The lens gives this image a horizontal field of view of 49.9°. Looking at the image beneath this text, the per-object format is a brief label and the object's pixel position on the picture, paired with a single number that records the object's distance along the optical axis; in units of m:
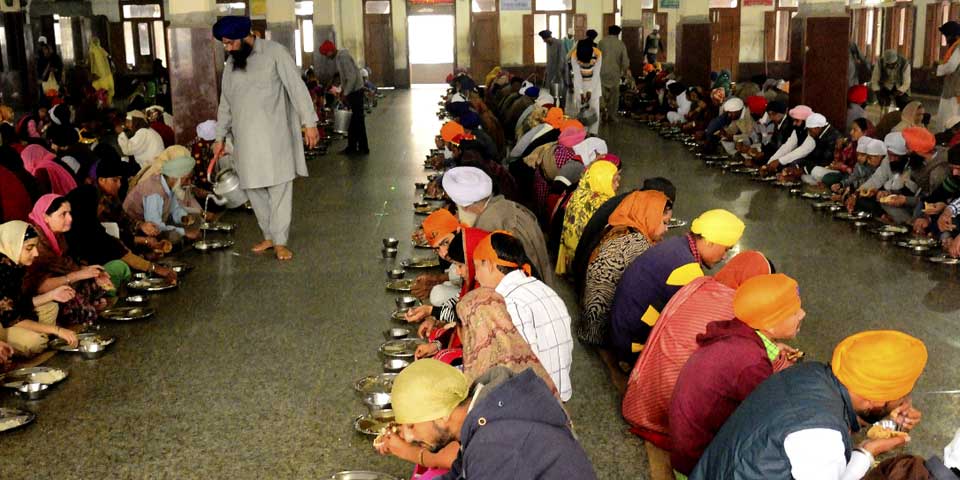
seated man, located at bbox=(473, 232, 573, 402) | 3.50
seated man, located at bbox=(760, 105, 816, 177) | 9.05
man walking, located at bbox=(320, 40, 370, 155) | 12.01
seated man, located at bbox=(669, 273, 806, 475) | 3.05
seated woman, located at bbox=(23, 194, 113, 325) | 4.81
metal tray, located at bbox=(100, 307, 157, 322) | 5.12
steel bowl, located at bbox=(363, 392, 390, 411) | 3.96
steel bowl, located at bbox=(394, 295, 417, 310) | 5.31
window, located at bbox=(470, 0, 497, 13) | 24.48
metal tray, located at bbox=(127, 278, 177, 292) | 5.65
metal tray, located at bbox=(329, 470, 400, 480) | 3.29
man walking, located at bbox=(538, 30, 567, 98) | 16.44
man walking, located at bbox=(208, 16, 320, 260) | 6.29
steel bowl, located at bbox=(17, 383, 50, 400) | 4.11
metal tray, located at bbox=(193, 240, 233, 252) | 6.74
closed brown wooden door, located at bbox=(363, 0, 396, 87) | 24.72
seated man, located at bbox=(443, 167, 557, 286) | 4.97
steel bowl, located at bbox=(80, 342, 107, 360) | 4.62
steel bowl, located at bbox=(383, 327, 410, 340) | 4.84
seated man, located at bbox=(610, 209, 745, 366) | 4.04
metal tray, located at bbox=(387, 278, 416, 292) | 5.64
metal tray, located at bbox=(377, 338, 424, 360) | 4.51
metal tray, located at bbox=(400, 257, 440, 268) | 6.13
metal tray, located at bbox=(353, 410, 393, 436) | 3.75
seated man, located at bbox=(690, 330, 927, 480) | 2.46
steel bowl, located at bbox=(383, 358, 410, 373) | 4.38
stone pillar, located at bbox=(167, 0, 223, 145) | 9.08
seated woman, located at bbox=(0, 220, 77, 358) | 4.46
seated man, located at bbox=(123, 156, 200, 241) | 6.62
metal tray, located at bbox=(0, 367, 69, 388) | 4.21
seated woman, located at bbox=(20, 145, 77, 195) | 6.28
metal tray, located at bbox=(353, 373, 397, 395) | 4.17
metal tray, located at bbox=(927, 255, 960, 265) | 6.12
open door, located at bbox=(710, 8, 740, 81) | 22.82
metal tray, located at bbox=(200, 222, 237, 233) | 7.26
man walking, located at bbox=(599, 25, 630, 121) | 15.30
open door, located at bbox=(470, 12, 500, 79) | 24.45
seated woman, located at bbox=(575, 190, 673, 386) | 4.60
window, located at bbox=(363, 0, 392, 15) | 24.67
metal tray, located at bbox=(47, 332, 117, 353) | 4.64
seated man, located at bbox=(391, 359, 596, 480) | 2.34
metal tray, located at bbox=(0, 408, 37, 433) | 3.80
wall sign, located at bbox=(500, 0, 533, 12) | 24.36
